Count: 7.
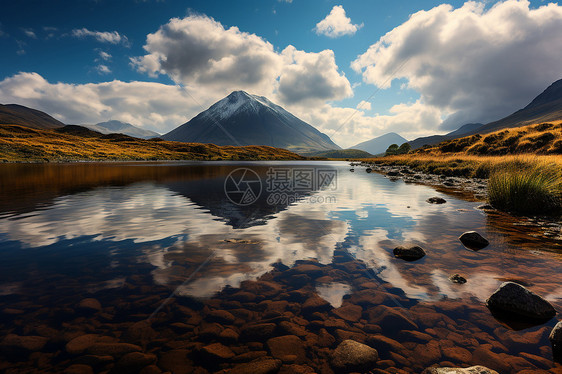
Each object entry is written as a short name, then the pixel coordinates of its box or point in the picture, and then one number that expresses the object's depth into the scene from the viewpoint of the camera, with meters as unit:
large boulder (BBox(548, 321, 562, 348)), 4.25
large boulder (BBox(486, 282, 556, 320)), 5.15
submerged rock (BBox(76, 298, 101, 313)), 5.47
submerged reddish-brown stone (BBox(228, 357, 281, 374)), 3.93
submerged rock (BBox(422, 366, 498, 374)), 3.71
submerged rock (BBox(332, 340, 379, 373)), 3.99
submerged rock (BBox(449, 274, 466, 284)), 6.78
